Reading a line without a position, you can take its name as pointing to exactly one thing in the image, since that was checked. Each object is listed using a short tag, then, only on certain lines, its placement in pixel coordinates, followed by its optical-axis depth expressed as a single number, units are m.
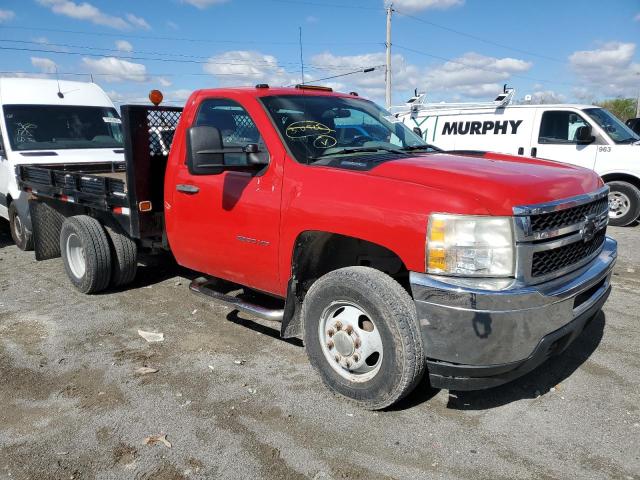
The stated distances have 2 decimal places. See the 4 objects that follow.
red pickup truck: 2.74
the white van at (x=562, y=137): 9.41
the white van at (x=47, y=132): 7.19
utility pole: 30.00
